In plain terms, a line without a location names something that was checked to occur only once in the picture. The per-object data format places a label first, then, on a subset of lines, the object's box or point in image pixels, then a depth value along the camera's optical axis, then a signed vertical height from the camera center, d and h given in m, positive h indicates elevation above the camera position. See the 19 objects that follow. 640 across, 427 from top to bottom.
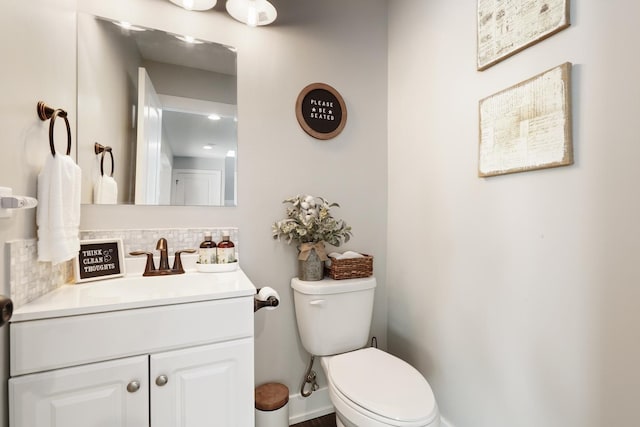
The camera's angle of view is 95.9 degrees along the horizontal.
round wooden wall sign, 1.61 +0.59
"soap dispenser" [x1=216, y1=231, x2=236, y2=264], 1.34 -0.18
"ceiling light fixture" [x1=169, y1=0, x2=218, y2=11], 1.33 +0.98
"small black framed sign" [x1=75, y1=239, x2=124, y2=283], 1.13 -0.19
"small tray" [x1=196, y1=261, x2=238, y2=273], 1.31 -0.25
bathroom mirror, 1.25 +0.46
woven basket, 1.49 -0.28
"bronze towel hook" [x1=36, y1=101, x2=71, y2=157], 0.91 +0.32
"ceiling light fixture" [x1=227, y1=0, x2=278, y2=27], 1.40 +1.00
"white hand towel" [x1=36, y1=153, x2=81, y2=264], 0.90 +0.01
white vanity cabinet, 0.77 -0.45
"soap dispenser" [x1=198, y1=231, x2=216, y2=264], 1.33 -0.17
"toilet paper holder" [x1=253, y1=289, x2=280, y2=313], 1.17 -0.36
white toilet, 0.99 -0.66
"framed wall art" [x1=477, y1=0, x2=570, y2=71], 0.95 +0.69
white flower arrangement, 1.48 -0.06
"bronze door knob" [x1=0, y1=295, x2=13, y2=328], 0.55 -0.19
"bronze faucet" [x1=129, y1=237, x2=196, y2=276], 1.27 -0.23
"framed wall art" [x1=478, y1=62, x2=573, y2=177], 0.92 +0.32
